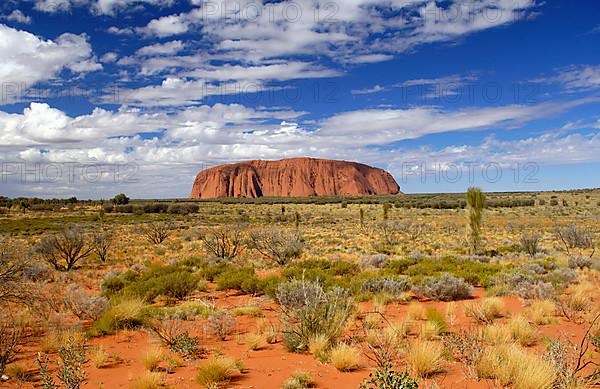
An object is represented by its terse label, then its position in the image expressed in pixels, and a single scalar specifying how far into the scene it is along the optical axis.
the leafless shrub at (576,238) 22.16
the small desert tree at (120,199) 87.03
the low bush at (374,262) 16.75
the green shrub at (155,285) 12.09
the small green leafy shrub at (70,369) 5.22
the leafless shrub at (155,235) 29.73
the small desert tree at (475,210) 20.00
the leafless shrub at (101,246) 21.50
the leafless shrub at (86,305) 9.96
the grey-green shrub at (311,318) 7.49
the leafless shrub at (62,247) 18.75
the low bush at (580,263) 15.21
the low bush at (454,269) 13.63
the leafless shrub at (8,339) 6.53
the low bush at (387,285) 11.94
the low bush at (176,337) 7.22
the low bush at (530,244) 20.47
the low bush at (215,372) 5.95
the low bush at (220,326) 8.52
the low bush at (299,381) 5.62
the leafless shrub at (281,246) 18.30
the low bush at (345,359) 6.42
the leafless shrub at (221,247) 20.23
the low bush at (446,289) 11.64
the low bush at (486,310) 9.21
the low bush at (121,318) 8.83
